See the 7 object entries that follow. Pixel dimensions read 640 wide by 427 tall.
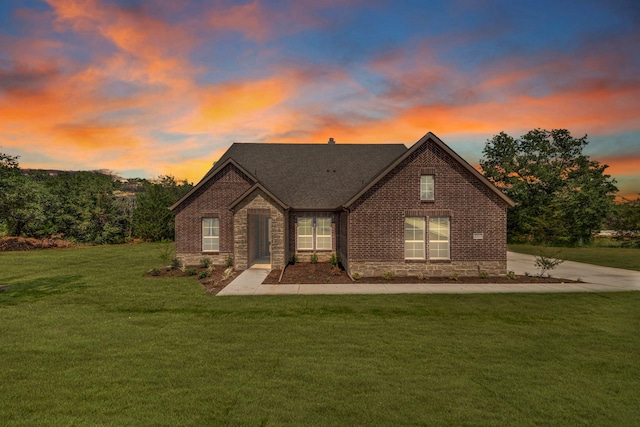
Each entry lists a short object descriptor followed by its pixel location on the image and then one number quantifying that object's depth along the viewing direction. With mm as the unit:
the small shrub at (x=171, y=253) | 20550
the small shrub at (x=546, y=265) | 18281
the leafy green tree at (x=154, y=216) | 42438
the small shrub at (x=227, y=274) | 18397
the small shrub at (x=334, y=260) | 22367
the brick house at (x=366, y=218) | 18750
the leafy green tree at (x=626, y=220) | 40875
